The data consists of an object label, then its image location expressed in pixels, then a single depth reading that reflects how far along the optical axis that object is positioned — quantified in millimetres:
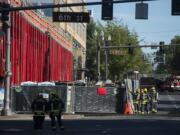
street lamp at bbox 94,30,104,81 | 98688
